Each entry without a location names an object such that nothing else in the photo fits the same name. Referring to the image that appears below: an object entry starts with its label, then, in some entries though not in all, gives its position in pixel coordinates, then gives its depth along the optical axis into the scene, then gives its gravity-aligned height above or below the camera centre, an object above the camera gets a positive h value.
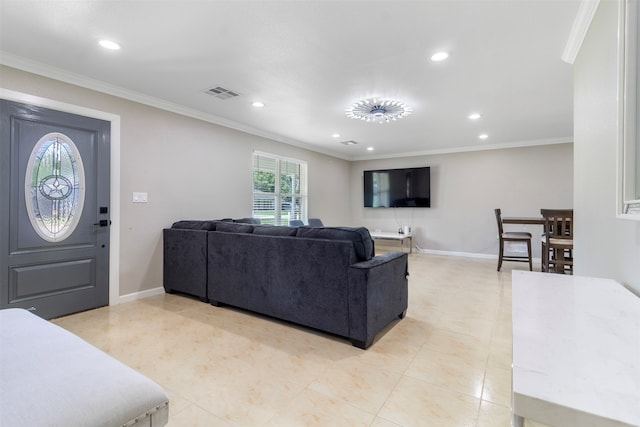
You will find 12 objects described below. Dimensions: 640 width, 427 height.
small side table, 6.49 -0.44
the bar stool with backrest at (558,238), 3.67 -0.27
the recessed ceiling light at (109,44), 2.46 +1.41
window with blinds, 5.48 +0.52
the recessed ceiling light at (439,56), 2.62 +1.41
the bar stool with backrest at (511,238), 4.85 -0.35
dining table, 4.60 -0.06
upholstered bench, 0.83 -0.53
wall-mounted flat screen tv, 6.93 +0.67
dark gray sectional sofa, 2.40 -0.55
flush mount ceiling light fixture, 3.65 +1.36
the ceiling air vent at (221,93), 3.46 +1.45
